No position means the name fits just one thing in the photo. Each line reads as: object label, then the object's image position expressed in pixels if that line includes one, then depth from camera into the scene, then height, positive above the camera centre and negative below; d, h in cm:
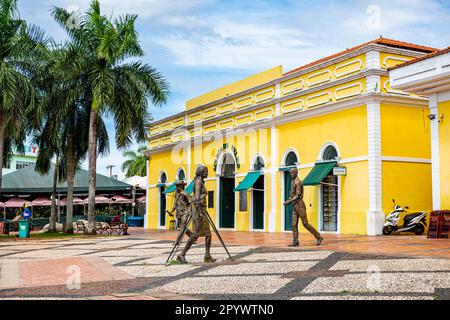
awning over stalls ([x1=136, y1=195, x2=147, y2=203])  4159 +69
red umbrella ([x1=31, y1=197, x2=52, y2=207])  3747 +47
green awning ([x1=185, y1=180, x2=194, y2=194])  2927 +108
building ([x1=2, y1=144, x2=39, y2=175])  7688 +665
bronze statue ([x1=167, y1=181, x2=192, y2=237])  1477 +20
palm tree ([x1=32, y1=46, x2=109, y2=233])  2402 +401
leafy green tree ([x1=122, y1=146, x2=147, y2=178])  6174 +501
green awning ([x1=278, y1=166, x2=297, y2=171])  2350 +171
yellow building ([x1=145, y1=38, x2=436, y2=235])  1966 +262
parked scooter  1825 -42
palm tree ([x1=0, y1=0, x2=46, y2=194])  2258 +605
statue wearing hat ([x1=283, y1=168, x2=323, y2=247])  1366 +17
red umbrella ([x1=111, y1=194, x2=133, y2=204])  3814 +62
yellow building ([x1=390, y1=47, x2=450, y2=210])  1584 +294
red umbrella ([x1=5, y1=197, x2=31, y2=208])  3643 +39
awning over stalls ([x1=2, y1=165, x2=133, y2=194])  3875 +175
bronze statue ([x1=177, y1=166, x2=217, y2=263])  1059 -10
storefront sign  2036 +137
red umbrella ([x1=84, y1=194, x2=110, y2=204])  3769 +58
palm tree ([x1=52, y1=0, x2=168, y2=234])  2305 +570
